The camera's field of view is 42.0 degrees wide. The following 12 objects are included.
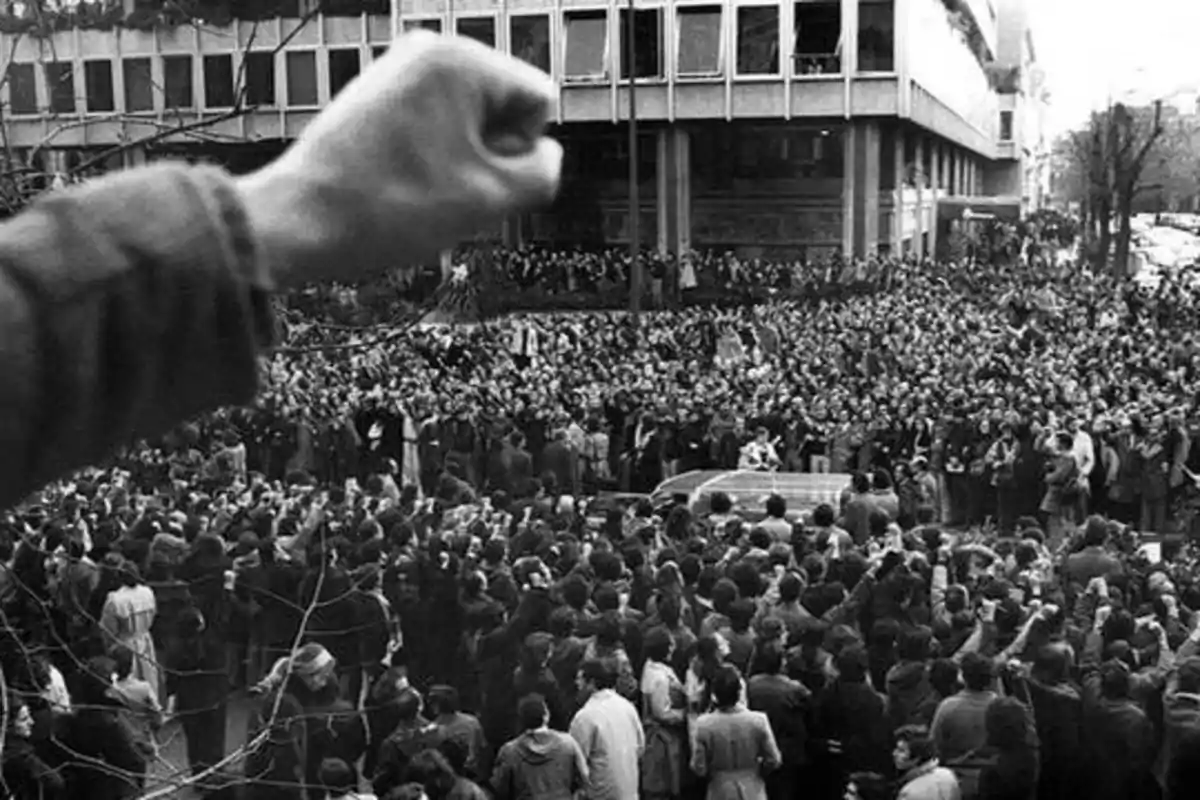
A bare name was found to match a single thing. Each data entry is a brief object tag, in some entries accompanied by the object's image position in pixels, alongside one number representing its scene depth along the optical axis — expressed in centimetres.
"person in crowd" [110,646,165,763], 680
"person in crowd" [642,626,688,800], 839
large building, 4700
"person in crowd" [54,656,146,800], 717
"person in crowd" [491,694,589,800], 766
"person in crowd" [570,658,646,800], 789
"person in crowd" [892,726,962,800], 705
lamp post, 3145
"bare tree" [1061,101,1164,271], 5006
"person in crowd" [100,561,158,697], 984
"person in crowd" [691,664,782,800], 789
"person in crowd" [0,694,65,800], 703
